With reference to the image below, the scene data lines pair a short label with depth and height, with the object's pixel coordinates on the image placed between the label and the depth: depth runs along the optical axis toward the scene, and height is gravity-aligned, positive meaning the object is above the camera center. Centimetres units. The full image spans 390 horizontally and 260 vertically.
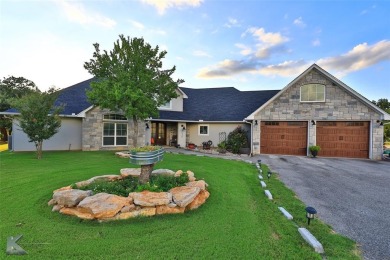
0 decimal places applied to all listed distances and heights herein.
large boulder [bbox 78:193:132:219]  394 -161
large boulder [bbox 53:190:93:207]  427 -156
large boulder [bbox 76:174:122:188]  555 -160
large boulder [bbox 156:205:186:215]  431 -181
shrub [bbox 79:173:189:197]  502 -159
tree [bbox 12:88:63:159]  1077 +58
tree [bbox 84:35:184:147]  991 +275
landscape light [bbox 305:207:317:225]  384 -163
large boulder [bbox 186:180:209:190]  539 -156
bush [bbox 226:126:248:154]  1595 -97
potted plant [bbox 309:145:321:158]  1400 -136
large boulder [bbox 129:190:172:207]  426 -156
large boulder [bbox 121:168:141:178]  655 -150
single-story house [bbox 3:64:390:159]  1392 +40
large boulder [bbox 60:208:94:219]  399 -180
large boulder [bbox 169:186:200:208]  441 -158
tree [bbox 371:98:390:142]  3933 +576
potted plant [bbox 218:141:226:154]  1566 -151
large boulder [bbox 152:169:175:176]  665 -151
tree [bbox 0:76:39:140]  2179 +524
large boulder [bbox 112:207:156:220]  404 -180
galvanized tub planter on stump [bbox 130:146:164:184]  521 -80
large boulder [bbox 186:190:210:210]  462 -177
